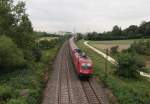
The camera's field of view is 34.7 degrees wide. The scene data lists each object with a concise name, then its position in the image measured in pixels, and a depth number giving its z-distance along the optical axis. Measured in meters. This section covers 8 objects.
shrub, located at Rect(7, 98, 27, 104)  21.75
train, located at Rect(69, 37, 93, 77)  35.25
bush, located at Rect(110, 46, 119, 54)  73.80
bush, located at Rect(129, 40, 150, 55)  70.56
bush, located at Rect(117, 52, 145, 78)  36.69
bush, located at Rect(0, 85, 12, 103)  23.80
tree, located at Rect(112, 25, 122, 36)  153.38
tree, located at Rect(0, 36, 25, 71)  34.12
